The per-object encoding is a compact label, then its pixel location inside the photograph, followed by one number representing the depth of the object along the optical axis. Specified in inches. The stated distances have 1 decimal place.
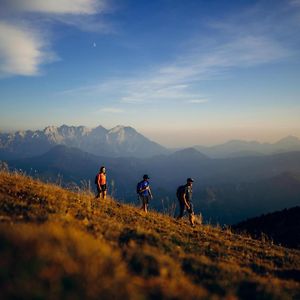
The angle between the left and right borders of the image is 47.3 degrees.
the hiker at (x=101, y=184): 826.8
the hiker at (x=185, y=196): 800.9
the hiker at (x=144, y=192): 804.7
